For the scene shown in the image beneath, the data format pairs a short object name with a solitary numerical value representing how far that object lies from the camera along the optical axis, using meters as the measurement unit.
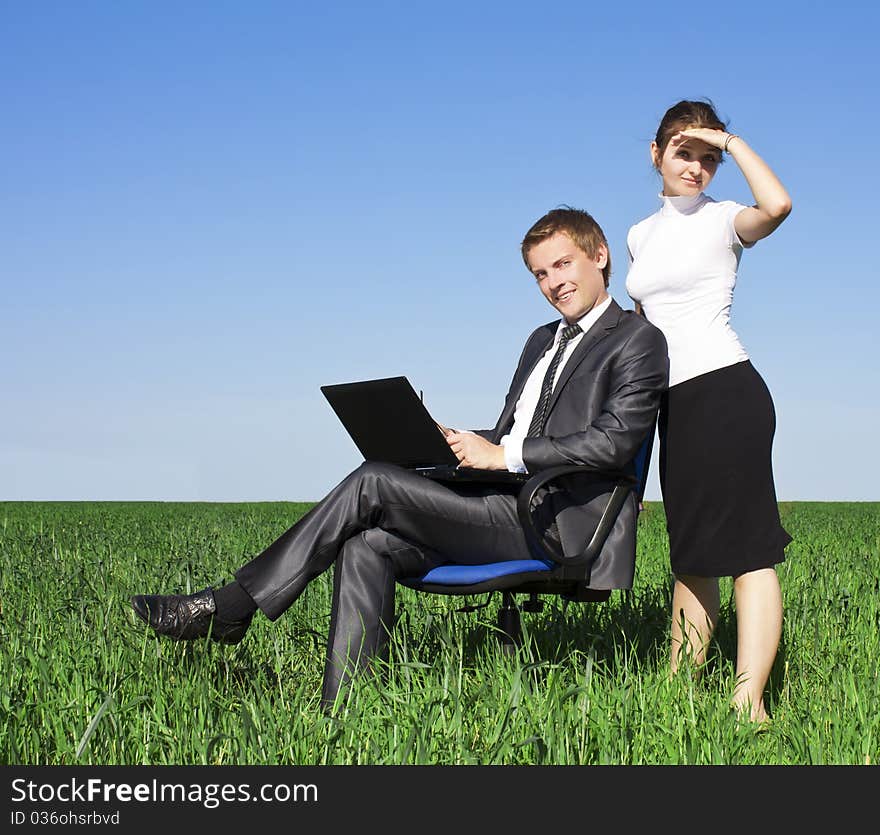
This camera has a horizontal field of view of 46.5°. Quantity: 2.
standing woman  3.82
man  3.68
